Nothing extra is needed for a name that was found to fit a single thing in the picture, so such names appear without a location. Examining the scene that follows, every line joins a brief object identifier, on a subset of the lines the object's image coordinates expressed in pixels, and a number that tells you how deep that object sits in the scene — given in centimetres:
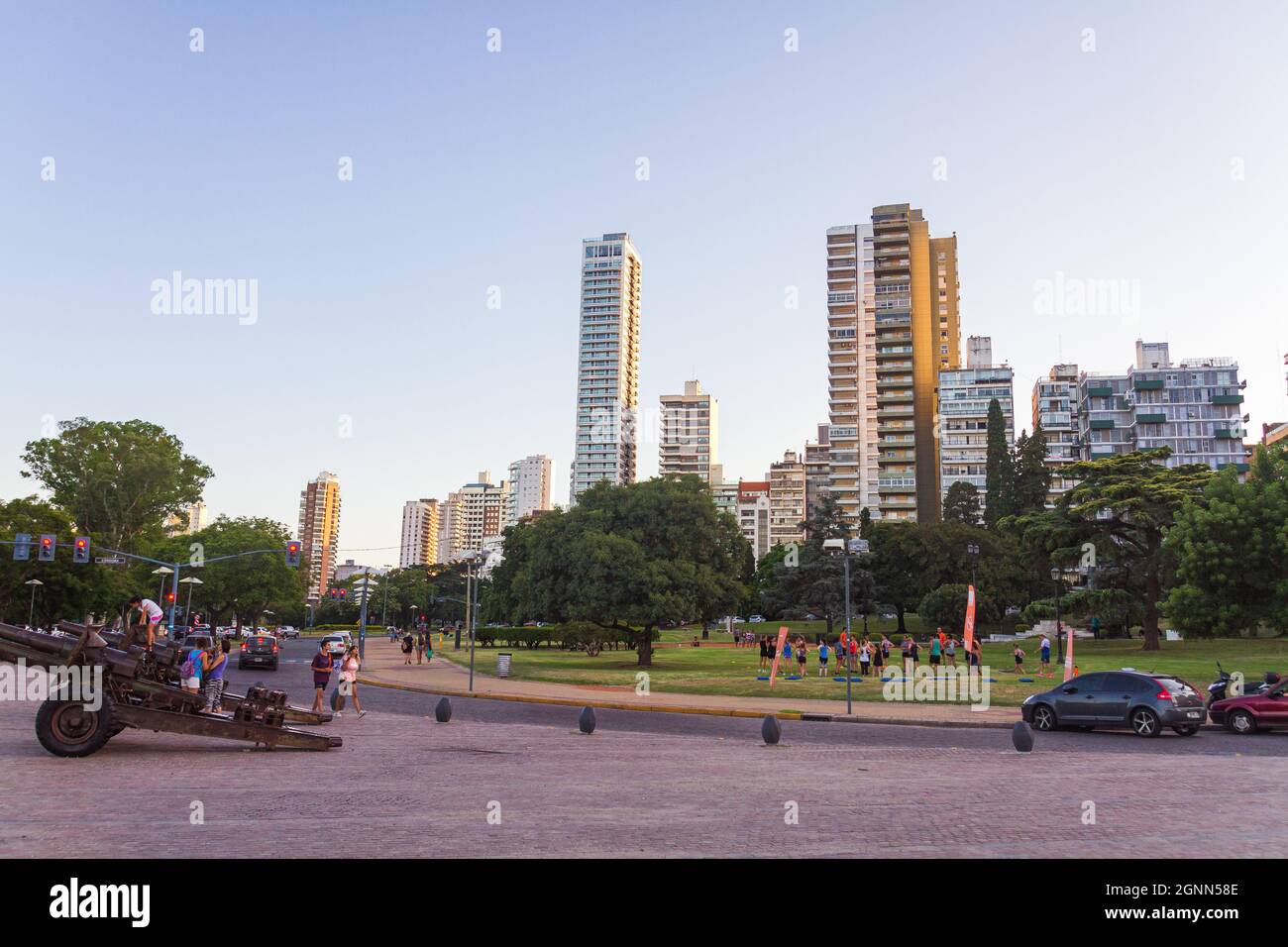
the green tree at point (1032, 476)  9038
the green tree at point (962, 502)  9488
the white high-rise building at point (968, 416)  11719
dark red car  1970
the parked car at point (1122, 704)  1895
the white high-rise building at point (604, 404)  19125
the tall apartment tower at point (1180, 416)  12912
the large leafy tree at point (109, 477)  7075
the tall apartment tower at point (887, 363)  11681
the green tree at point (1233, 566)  4278
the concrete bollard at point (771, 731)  1702
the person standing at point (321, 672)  2089
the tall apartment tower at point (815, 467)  16600
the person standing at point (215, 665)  1917
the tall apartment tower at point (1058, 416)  13279
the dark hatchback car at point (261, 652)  4166
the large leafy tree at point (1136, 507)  4819
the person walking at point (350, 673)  2153
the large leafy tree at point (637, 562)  4050
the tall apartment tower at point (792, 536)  19300
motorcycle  2105
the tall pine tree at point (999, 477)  9056
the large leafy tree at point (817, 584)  7675
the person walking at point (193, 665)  1947
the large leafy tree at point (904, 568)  7762
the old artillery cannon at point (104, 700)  1297
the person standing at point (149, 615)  1369
